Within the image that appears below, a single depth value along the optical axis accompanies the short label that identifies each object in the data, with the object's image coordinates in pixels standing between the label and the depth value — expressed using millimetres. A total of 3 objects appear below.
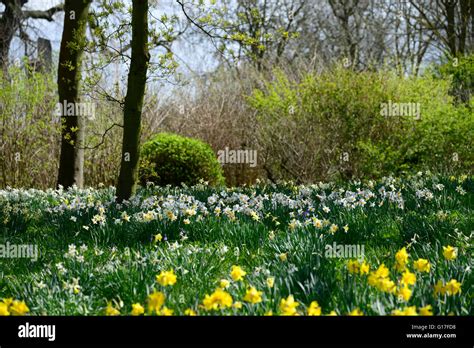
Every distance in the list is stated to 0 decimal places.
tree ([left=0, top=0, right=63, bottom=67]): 16281
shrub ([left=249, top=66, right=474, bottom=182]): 10289
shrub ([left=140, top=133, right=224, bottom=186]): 10516
